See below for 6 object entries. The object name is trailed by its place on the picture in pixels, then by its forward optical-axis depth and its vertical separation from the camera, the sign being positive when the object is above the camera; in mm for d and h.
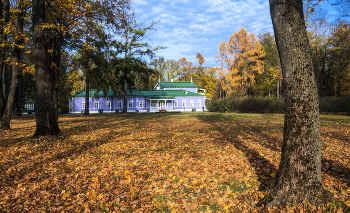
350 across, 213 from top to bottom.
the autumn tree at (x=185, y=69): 68300 +12984
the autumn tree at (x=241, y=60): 39562 +9479
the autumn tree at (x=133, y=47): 30938 +9525
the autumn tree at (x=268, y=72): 40462 +7143
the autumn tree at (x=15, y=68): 10938 +2222
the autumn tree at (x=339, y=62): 27312 +7079
